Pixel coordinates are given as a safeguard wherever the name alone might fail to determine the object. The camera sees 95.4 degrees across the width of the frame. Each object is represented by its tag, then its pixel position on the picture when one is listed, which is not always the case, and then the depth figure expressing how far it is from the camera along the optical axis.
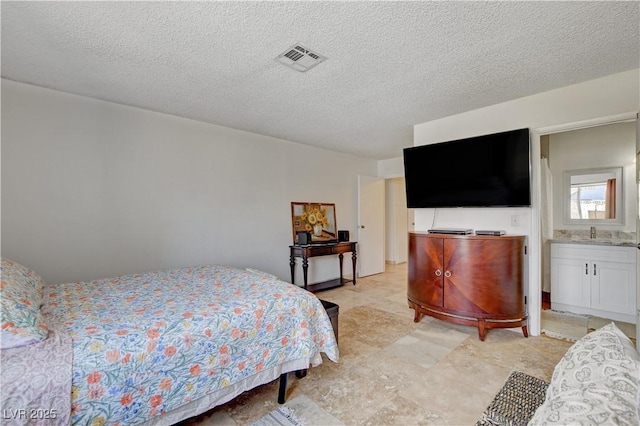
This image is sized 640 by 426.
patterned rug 1.12
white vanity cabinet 3.10
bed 1.14
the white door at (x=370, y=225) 5.54
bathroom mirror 3.51
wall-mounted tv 2.85
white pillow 0.75
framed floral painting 4.62
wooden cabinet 2.74
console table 4.32
